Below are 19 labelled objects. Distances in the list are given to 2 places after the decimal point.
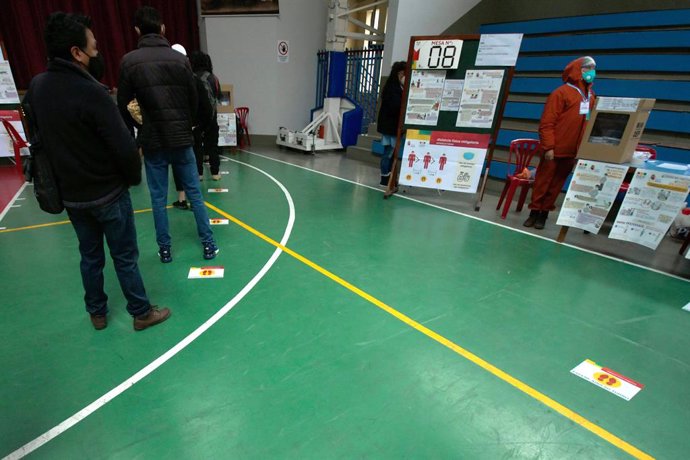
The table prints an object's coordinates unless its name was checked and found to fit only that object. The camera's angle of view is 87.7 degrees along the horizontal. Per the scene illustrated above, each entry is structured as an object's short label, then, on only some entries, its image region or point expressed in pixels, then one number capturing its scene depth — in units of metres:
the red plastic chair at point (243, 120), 9.01
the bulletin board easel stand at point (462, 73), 4.57
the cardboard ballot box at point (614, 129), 3.34
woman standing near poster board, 5.46
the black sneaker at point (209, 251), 3.17
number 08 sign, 4.63
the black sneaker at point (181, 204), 4.44
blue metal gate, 8.88
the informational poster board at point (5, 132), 5.92
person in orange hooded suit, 3.88
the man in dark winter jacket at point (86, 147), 1.62
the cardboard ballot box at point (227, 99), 7.89
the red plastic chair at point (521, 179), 4.69
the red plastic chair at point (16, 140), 5.65
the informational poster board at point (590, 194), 3.57
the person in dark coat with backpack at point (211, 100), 4.36
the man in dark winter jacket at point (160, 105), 2.47
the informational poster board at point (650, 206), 3.23
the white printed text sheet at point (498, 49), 4.32
